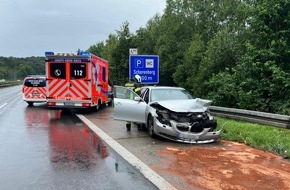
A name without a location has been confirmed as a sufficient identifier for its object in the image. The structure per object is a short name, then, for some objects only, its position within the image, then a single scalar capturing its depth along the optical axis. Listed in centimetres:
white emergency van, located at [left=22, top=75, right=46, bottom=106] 1563
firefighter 1223
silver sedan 654
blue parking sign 1271
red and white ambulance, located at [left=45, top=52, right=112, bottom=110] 1180
